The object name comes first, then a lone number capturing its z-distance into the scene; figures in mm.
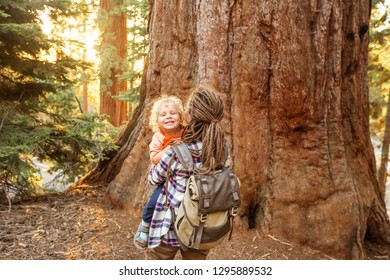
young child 2553
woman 2344
